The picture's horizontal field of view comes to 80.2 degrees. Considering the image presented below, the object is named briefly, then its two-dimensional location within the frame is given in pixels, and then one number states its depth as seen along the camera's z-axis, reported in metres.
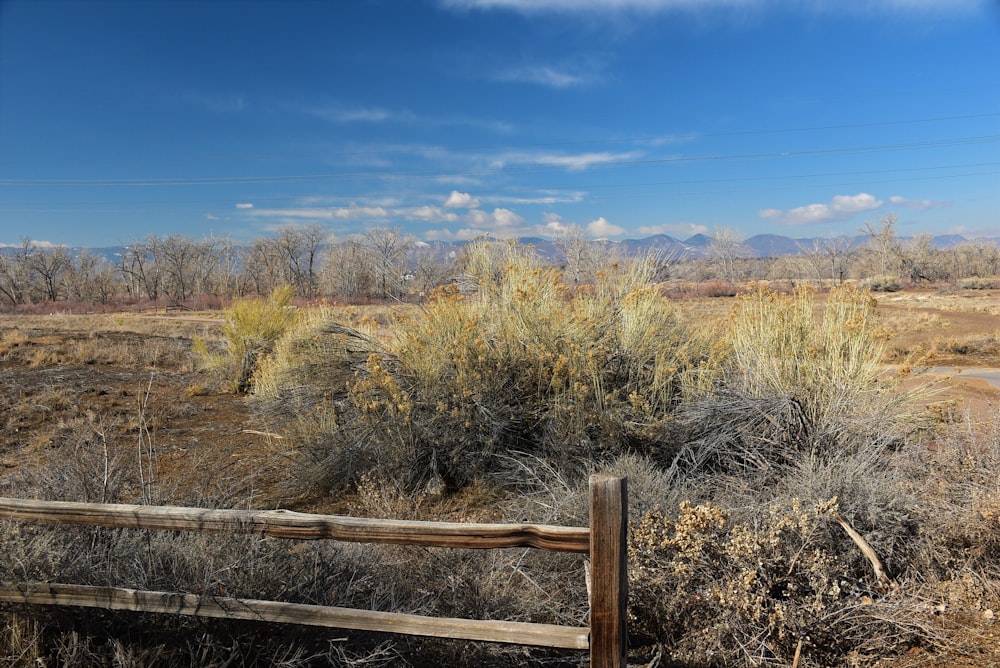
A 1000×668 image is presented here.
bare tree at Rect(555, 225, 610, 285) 66.11
